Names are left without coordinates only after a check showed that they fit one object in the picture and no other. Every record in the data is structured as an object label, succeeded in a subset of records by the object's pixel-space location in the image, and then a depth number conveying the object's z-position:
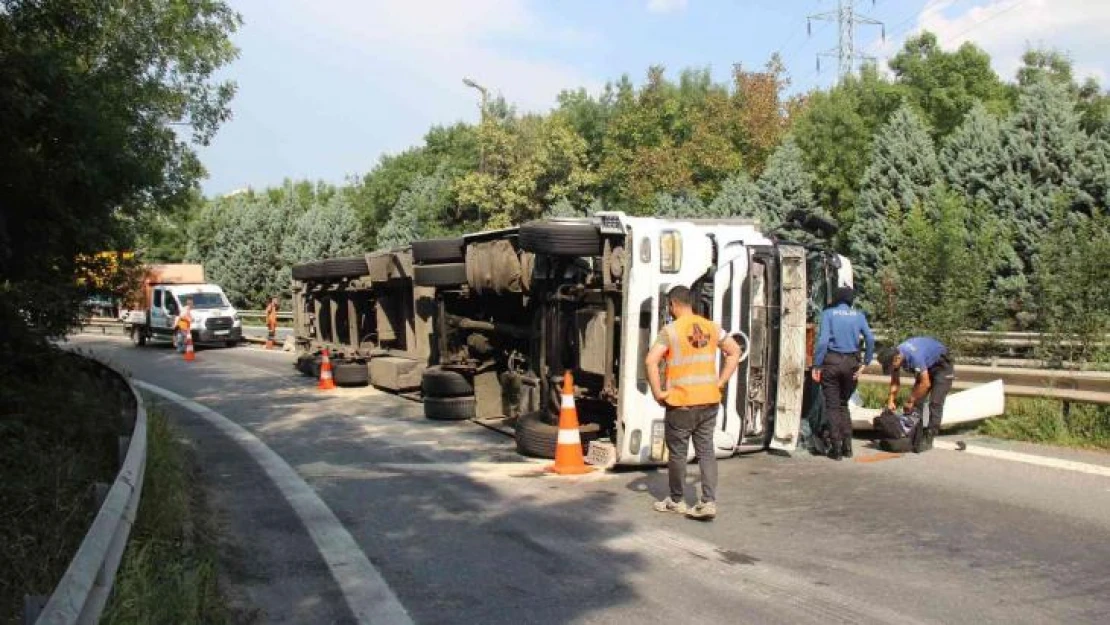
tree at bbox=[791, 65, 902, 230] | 29.94
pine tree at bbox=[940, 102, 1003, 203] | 20.72
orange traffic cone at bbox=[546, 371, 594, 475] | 8.44
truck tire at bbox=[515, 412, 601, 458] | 9.05
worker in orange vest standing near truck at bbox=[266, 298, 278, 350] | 30.19
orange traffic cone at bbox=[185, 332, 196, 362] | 25.28
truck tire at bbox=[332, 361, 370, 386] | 16.45
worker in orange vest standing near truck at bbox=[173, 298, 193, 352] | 27.56
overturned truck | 8.12
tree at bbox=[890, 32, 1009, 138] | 32.78
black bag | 9.22
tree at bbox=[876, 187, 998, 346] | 13.58
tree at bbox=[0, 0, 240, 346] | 8.38
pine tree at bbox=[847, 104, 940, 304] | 22.64
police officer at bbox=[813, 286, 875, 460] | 8.84
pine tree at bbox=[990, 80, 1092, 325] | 19.22
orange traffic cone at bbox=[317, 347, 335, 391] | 16.45
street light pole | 32.70
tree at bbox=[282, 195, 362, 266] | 45.84
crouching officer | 9.11
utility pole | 50.19
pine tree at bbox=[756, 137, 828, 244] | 26.56
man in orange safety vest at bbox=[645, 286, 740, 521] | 6.68
